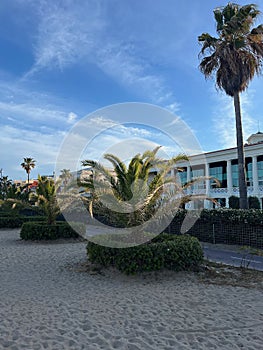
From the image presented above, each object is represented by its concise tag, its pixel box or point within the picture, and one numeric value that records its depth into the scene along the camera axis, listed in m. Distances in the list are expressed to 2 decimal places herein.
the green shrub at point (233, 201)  28.58
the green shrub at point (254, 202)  27.08
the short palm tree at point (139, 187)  8.60
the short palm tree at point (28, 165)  55.03
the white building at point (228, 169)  31.06
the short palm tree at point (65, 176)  15.38
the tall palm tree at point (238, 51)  14.75
